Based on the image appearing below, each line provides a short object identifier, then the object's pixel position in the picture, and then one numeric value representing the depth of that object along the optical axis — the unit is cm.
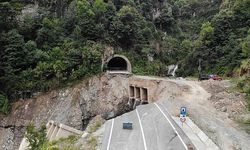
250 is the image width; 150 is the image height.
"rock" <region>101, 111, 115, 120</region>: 5082
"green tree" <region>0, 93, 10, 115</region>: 4716
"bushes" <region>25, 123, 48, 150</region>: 2790
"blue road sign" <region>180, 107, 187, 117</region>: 2623
